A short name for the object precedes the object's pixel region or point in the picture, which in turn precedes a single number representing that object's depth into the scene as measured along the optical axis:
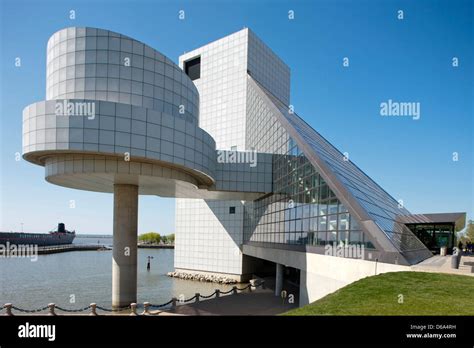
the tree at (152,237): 171.88
